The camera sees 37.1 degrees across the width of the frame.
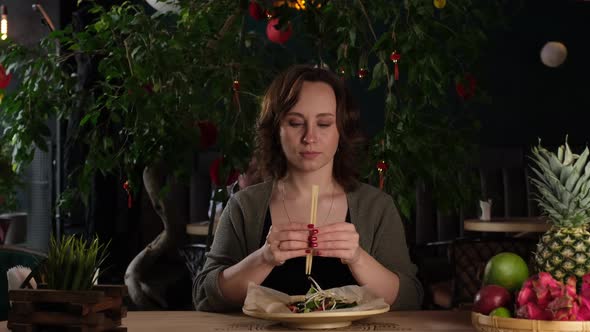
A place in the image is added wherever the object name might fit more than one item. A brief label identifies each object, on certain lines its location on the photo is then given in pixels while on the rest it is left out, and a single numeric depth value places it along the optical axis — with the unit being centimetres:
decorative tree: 361
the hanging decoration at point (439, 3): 346
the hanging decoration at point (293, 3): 313
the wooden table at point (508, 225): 524
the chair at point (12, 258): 245
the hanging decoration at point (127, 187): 405
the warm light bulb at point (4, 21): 597
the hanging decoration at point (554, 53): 757
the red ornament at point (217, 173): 375
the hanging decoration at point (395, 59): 346
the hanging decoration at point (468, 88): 411
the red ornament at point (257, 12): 368
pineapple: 188
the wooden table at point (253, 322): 194
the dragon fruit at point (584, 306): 165
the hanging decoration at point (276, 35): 397
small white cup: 580
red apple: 176
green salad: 191
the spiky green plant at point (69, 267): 169
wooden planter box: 167
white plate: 184
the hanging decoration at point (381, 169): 356
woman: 227
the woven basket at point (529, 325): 163
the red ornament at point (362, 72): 370
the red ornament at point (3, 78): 414
